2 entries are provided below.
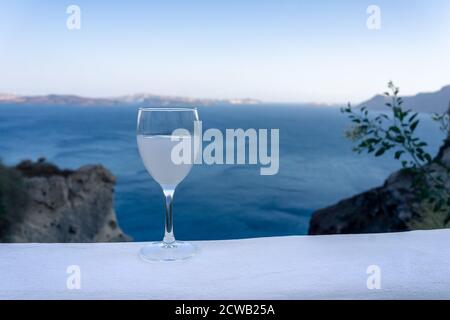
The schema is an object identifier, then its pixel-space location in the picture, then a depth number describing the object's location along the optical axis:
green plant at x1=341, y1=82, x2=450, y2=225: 1.63
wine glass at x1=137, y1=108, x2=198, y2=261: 0.62
